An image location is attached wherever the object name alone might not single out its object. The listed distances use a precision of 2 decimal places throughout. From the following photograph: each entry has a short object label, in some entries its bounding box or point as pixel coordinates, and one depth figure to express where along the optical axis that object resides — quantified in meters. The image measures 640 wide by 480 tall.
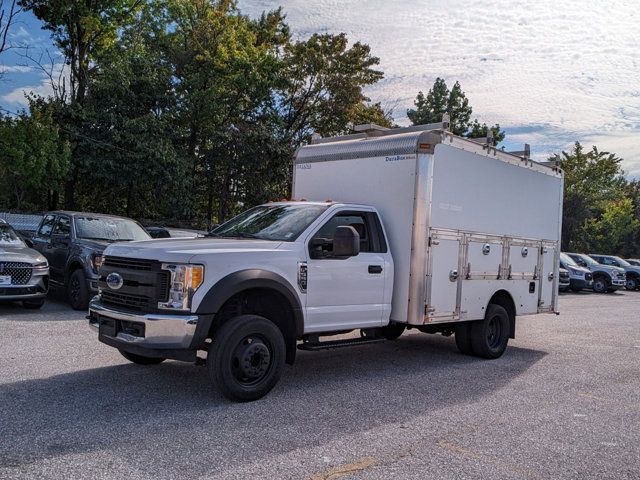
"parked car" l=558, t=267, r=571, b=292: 23.69
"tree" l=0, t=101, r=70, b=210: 20.67
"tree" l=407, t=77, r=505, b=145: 40.88
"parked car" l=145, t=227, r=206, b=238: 12.52
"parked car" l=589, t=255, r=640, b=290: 30.80
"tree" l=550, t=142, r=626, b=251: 44.19
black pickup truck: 10.98
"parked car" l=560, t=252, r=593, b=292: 25.44
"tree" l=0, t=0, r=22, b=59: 25.16
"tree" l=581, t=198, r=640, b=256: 48.38
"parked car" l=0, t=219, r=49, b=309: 10.11
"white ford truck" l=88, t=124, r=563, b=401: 5.48
